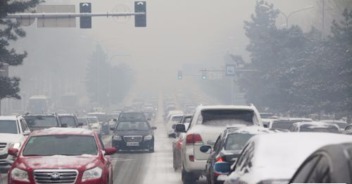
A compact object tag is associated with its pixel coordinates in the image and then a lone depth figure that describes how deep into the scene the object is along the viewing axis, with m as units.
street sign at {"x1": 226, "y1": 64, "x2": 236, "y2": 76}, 99.69
